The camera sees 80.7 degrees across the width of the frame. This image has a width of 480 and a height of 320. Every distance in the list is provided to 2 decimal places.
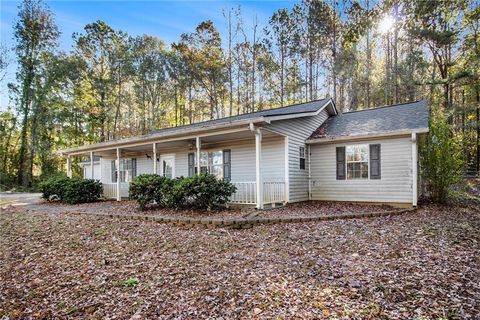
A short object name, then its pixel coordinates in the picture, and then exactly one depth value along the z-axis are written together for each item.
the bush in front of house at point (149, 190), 10.27
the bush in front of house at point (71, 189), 13.73
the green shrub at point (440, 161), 9.84
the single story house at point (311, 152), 9.70
